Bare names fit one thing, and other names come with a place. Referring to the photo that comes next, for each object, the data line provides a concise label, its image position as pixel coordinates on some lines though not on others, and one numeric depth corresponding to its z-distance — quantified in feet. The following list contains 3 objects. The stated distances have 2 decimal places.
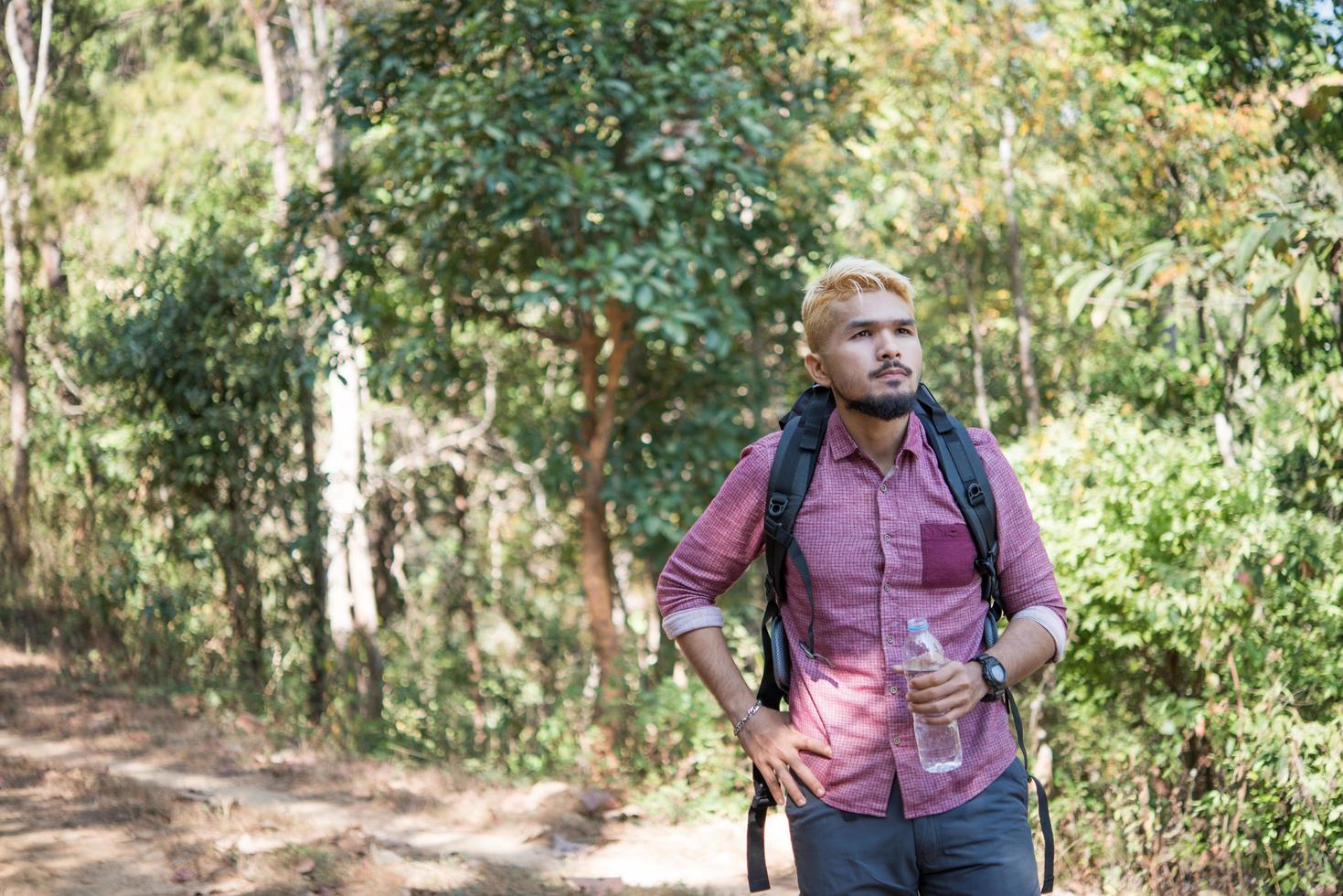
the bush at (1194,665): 16.10
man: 7.45
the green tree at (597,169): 23.16
